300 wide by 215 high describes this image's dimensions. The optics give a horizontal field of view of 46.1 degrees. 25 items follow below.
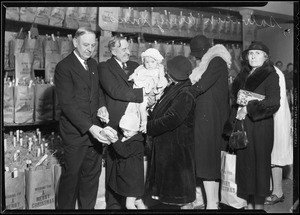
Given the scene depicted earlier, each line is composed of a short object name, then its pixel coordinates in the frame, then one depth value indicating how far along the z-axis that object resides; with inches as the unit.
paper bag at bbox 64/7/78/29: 132.0
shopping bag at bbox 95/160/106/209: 109.9
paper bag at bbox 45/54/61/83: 131.7
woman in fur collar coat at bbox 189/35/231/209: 108.2
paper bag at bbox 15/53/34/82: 127.7
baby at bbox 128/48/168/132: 101.9
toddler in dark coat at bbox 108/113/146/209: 101.7
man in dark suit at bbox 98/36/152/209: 102.6
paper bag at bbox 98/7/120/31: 127.0
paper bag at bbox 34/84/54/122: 126.5
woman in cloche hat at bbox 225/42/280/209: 101.7
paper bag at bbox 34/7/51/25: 129.6
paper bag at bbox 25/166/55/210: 107.4
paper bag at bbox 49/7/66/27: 130.6
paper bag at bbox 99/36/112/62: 130.3
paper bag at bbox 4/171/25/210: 104.9
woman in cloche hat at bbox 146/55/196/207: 97.8
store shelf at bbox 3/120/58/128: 124.5
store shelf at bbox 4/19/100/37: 131.6
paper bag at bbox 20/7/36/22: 126.9
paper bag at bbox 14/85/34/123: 122.6
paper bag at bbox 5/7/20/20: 124.6
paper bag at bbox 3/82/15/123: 120.6
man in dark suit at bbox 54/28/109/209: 97.8
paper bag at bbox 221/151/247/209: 105.7
